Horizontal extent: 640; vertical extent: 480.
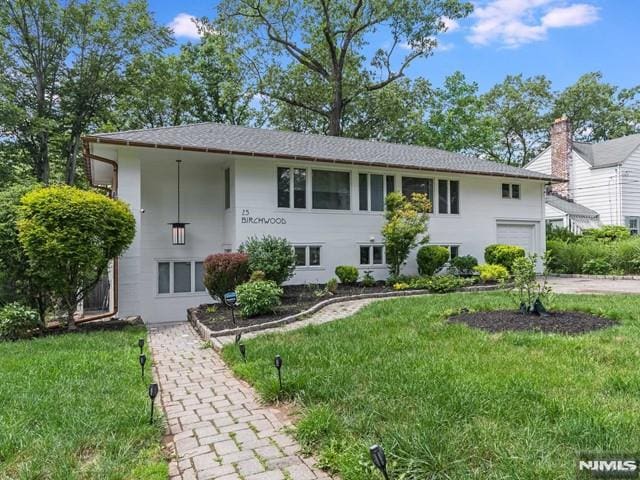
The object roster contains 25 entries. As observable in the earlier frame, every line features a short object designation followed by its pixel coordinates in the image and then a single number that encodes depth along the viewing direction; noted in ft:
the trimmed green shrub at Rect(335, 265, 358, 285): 41.16
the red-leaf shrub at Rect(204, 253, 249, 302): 32.96
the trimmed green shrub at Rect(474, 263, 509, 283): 43.84
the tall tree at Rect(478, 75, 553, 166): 107.34
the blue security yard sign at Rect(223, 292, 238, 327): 27.50
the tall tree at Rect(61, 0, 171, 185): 68.59
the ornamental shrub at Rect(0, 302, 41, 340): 25.55
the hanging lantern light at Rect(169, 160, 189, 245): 39.68
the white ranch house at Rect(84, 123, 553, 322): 36.78
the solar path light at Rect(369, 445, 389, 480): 7.11
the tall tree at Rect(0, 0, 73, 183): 64.90
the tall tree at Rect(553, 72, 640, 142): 106.83
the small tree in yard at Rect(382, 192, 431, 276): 41.50
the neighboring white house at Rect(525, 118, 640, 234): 70.90
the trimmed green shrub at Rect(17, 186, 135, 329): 26.30
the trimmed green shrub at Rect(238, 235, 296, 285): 34.06
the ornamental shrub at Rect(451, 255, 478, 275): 46.42
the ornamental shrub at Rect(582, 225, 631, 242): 65.58
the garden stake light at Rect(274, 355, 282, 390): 13.08
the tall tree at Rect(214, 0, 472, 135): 78.28
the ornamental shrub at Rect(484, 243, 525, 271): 47.44
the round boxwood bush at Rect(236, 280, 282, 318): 28.48
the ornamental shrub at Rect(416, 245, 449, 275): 44.14
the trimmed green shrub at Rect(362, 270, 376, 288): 41.96
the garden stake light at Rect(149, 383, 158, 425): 11.05
